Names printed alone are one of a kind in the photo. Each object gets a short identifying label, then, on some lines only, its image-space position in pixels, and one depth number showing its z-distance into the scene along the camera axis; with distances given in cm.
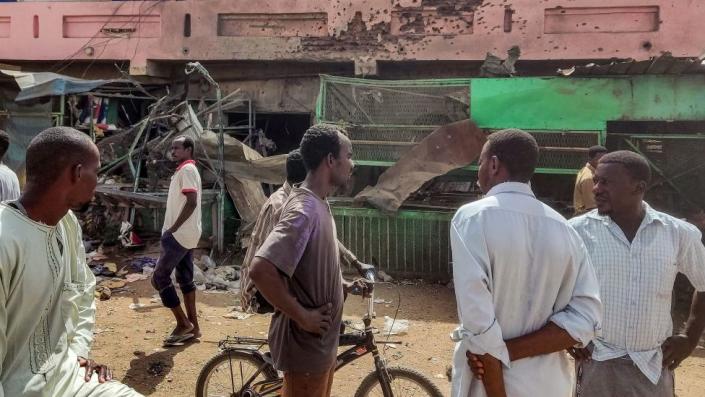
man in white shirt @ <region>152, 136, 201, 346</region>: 470
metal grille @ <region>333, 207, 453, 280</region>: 727
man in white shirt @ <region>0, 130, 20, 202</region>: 363
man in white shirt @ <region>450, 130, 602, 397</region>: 182
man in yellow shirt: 549
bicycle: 311
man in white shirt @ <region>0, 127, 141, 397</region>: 168
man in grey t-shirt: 211
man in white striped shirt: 227
